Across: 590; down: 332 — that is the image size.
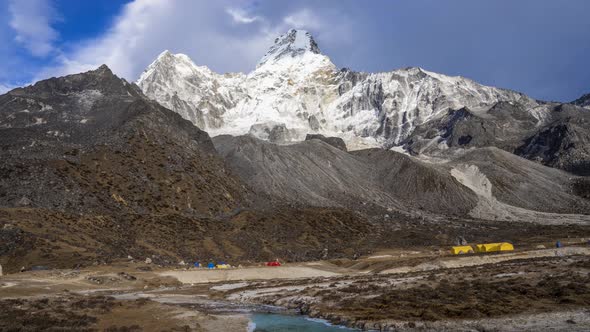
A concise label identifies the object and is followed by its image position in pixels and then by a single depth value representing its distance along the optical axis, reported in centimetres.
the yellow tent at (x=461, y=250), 10075
